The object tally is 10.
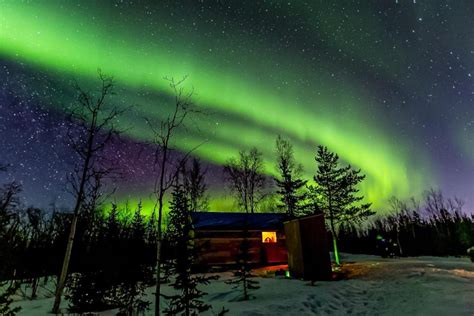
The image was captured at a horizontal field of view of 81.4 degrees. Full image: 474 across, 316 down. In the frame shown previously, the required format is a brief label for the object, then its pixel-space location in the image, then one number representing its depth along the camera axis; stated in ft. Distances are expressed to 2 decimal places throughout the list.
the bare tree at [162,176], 26.98
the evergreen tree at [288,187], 125.29
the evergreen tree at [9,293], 20.63
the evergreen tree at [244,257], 42.63
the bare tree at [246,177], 116.67
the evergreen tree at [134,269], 33.60
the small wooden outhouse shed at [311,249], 55.88
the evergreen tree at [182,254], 26.89
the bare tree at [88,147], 46.49
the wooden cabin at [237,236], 86.43
